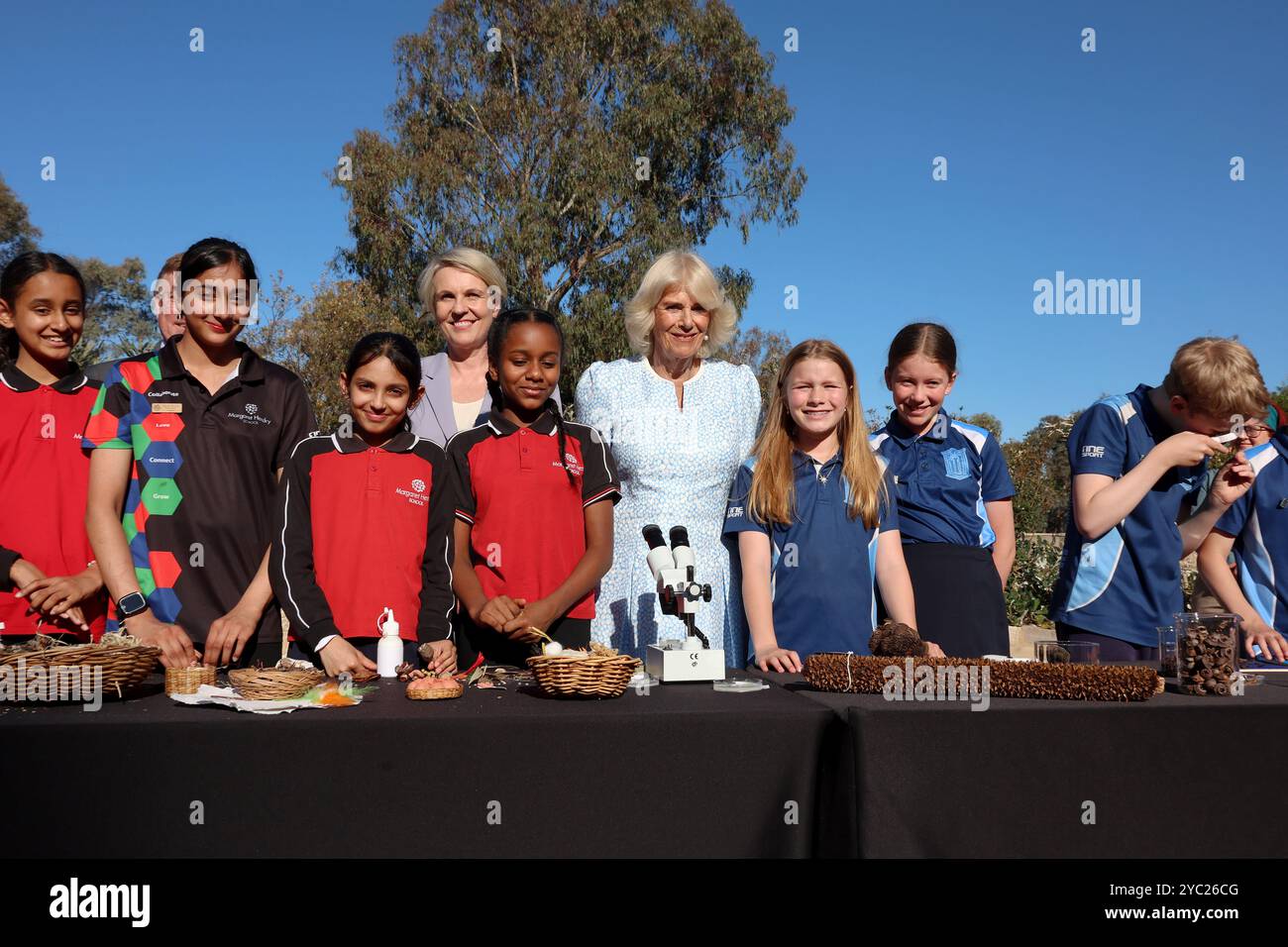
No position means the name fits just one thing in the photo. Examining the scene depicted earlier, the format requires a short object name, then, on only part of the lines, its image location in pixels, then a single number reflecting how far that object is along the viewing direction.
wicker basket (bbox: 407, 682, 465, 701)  2.73
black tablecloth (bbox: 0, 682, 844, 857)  2.44
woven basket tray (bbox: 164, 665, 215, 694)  2.79
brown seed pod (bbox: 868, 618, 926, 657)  2.96
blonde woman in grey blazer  4.50
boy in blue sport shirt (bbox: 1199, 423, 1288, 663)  4.23
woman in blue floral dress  4.16
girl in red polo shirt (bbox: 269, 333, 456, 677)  3.45
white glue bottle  3.18
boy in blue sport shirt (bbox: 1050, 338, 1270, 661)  3.82
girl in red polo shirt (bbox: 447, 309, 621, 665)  3.65
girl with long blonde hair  3.75
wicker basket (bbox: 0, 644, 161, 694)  2.66
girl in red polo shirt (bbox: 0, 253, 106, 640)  3.73
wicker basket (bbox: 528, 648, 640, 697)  2.69
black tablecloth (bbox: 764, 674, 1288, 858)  2.53
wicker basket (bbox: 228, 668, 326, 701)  2.63
